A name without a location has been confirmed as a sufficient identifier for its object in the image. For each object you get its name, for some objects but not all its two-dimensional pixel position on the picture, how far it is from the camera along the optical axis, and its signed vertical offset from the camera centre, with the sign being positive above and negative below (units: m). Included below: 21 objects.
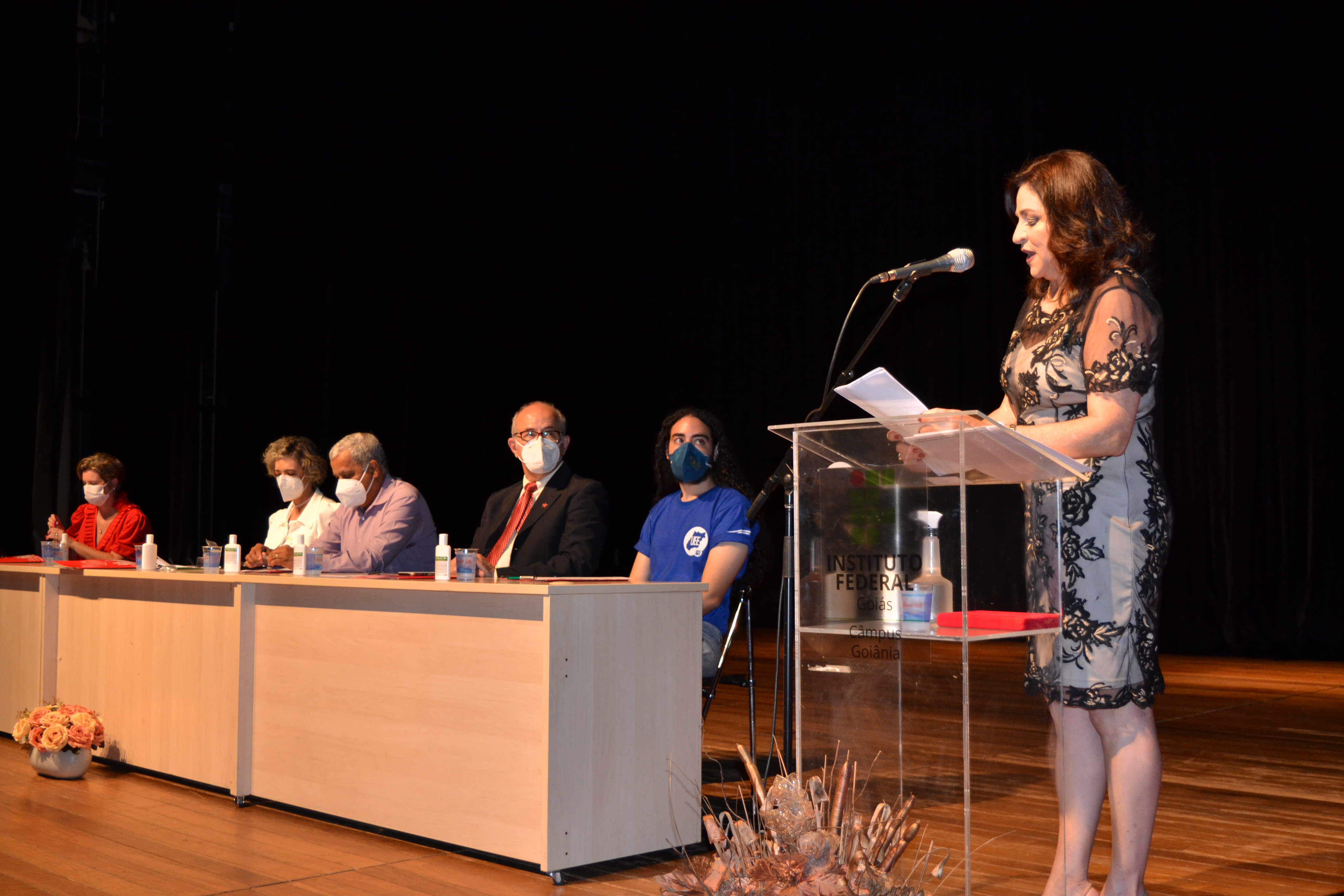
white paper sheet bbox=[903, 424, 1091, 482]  1.75 +0.13
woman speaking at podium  1.93 +0.05
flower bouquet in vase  3.84 -0.67
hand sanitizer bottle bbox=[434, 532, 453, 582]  3.06 -0.06
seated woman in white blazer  5.22 +0.23
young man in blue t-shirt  3.56 +0.04
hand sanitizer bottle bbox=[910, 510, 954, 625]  1.82 -0.04
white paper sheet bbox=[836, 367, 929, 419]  1.74 +0.22
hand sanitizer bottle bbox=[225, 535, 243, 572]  3.84 -0.07
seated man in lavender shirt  4.24 +0.08
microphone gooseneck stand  2.46 +0.05
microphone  2.37 +0.56
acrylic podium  1.79 -0.14
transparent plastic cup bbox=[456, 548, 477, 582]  2.97 -0.07
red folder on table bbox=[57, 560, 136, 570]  4.40 -0.11
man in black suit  3.94 +0.08
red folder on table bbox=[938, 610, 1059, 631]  1.79 -0.12
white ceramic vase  3.86 -0.75
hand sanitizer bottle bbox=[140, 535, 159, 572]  4.08 -0.07
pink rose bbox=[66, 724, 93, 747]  3.84 -0.66
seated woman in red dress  5.71 +0.10
